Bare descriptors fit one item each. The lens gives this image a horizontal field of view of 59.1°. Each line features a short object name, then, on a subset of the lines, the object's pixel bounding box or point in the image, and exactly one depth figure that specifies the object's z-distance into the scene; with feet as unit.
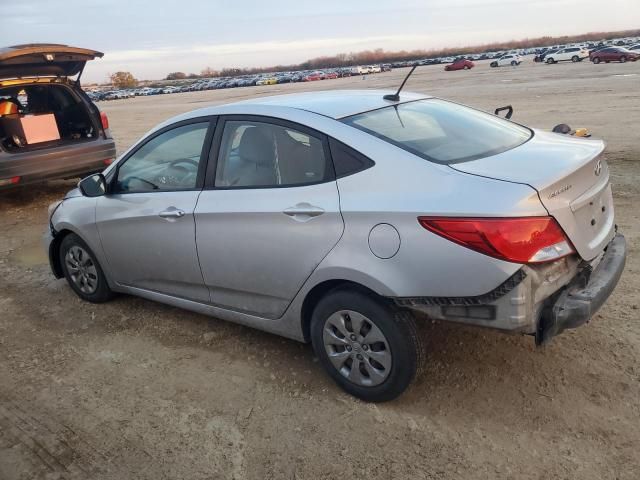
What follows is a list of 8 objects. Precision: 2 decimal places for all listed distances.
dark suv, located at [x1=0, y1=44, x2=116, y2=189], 24.18
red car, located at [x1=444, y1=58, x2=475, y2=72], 206.90
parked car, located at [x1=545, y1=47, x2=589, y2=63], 174.29
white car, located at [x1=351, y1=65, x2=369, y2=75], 277.03
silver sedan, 8.45
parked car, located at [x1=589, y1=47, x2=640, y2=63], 148.15
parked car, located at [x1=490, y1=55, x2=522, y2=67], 193.10
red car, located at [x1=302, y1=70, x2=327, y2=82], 261.85
